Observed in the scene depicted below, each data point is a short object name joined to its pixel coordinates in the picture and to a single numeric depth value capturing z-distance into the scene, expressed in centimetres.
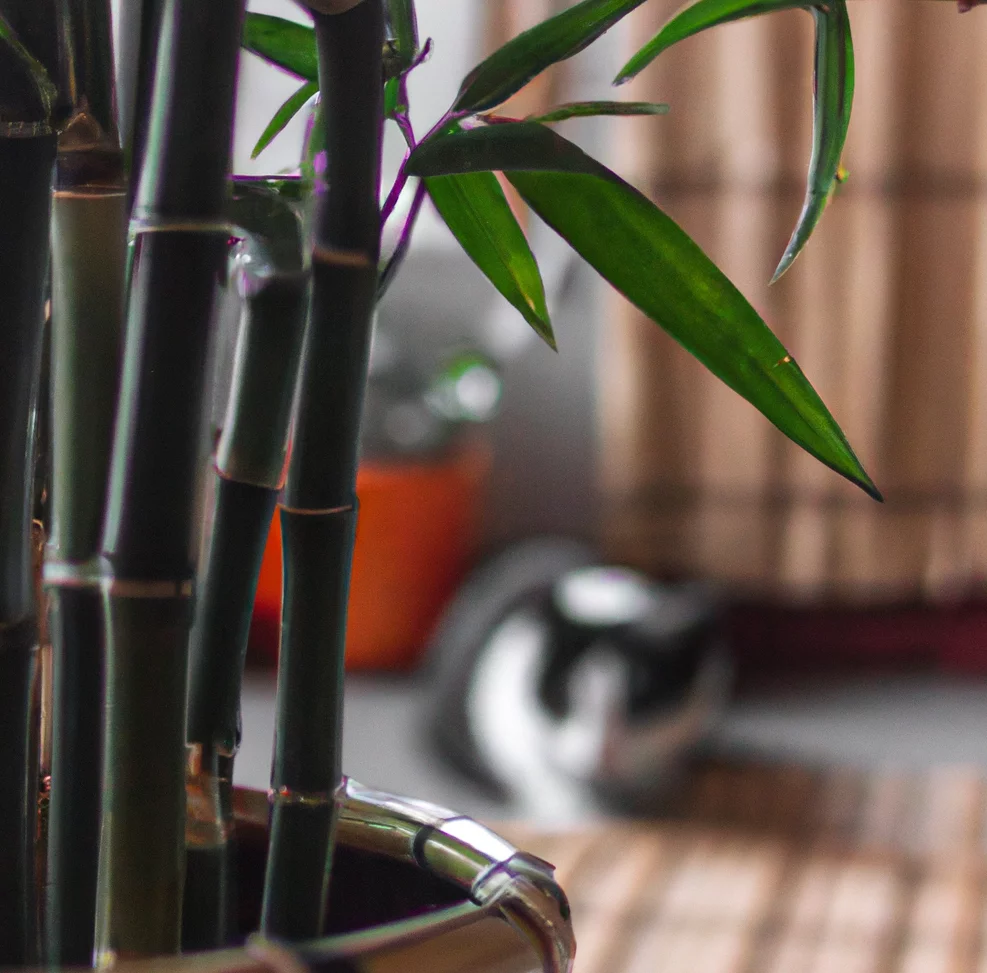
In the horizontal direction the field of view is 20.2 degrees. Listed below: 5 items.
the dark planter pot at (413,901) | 59
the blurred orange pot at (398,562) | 383
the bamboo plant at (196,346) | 61
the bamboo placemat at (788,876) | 213
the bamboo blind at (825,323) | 356
